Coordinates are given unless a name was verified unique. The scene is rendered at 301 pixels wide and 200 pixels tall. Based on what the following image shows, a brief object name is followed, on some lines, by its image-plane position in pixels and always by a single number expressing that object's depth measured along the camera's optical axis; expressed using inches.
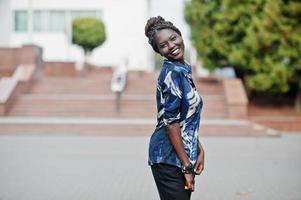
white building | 1464.1
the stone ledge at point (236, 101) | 696.4
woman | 130.7
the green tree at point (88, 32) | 1241.4
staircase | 586.2
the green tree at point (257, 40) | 740.6
